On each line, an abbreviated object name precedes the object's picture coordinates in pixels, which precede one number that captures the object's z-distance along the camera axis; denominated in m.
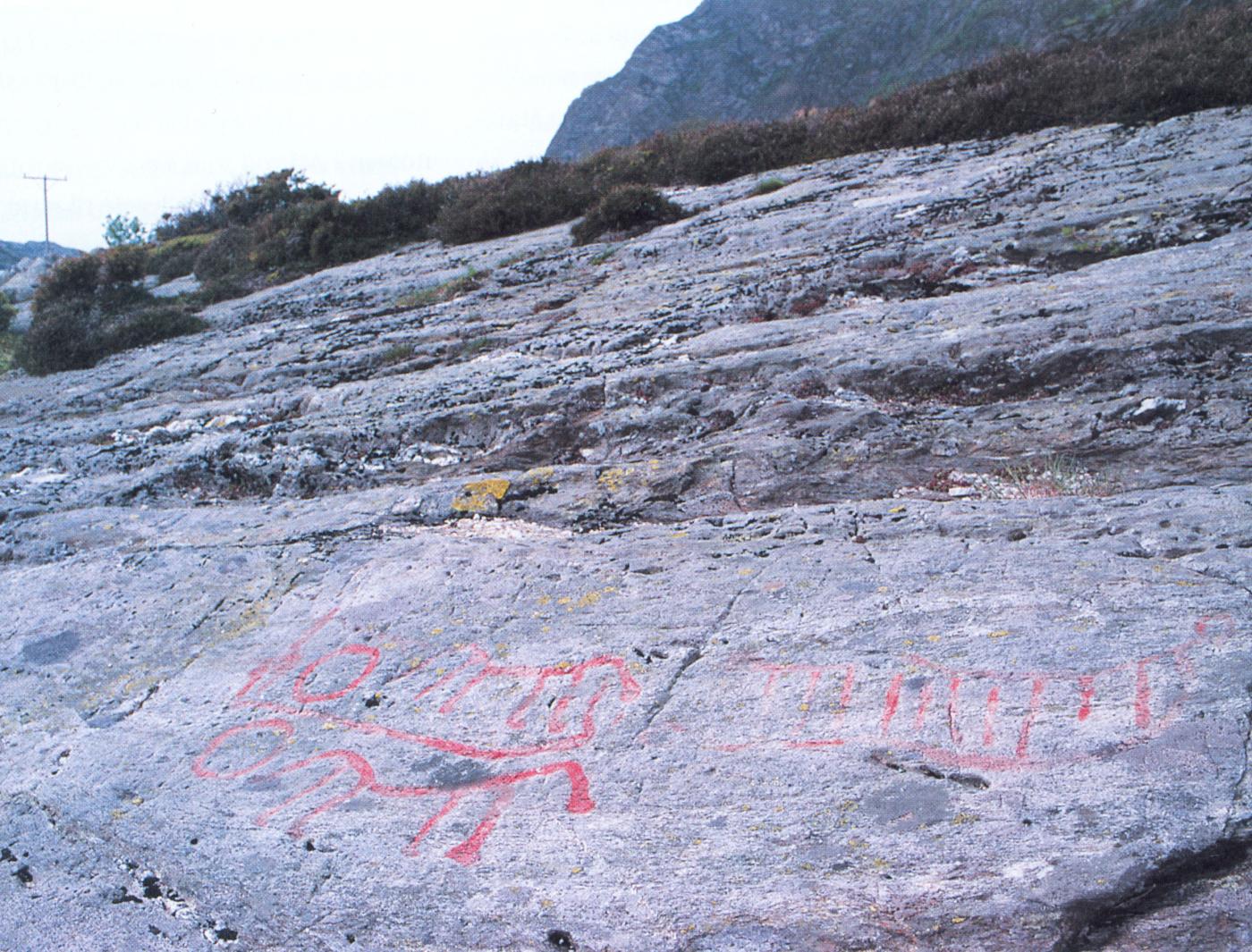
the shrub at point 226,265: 16.69
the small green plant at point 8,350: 16.24
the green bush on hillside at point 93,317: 14.28
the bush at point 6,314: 20.16
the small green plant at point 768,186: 13.48
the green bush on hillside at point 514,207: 15.56
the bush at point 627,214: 13.27
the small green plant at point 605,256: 12.00
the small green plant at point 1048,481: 5.14
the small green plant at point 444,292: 11.98
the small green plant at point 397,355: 9.83
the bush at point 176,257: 21.05
